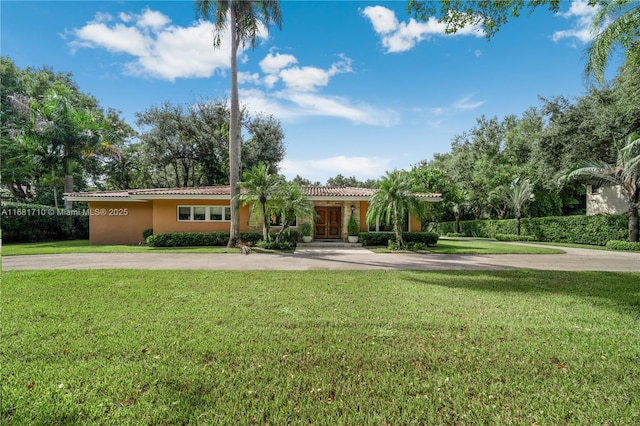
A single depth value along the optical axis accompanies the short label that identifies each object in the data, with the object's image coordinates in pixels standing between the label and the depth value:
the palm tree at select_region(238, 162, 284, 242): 14.65
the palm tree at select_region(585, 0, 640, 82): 7.80
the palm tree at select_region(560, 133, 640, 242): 15.16
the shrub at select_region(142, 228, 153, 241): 18.72
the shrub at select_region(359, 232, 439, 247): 16.75
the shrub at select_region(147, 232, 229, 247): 16.09
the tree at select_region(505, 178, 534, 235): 23.81
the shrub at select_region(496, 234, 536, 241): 22.25
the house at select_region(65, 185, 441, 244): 17.83
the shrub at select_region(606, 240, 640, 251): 14.93
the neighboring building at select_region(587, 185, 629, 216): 20.89
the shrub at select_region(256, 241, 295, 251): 15.01
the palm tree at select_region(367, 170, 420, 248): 14.29
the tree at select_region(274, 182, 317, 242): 14.76
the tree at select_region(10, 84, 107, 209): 20.16
